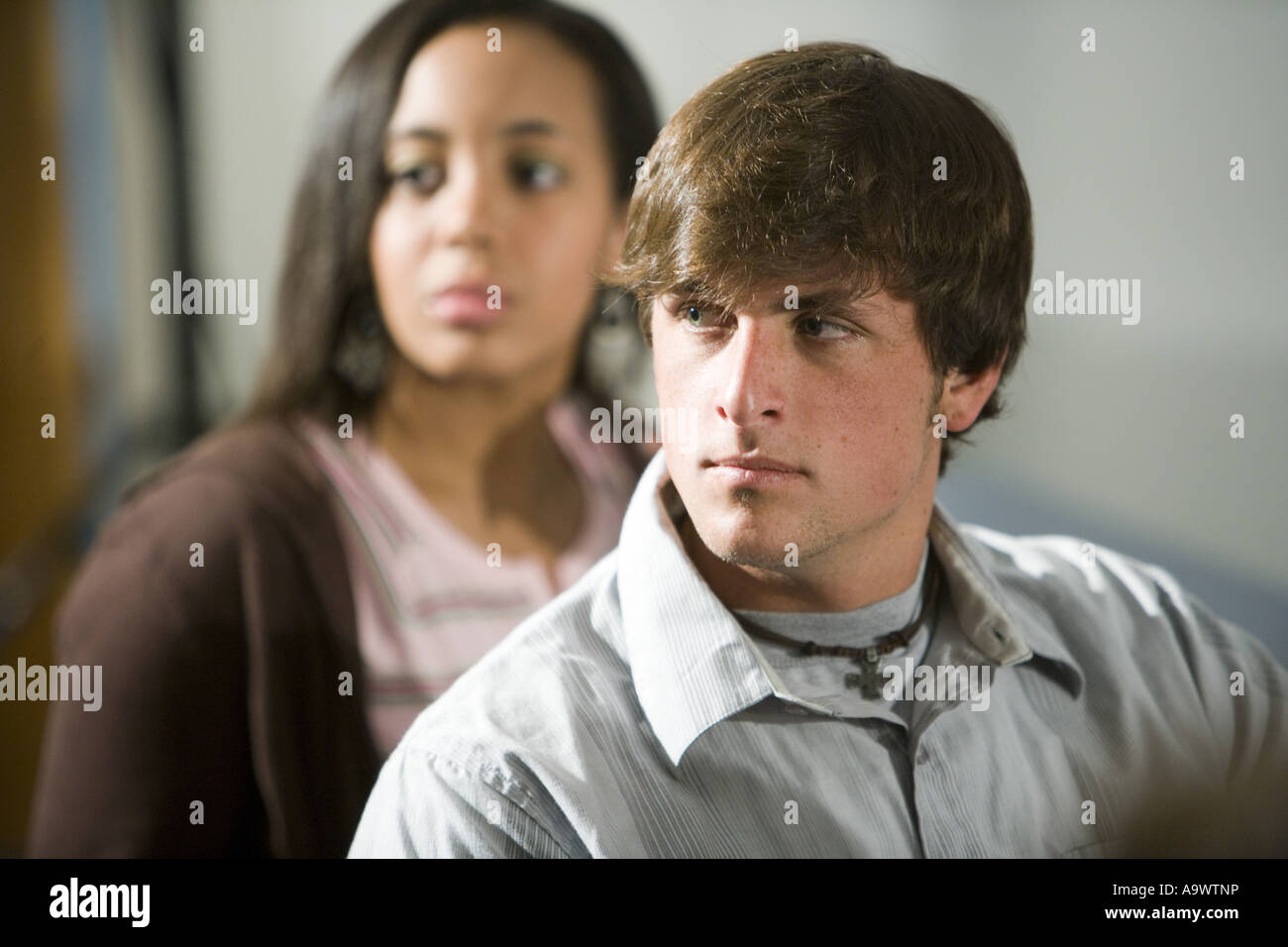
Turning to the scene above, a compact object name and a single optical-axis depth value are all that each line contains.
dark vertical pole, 1.34
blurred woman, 1.17
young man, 0.91
